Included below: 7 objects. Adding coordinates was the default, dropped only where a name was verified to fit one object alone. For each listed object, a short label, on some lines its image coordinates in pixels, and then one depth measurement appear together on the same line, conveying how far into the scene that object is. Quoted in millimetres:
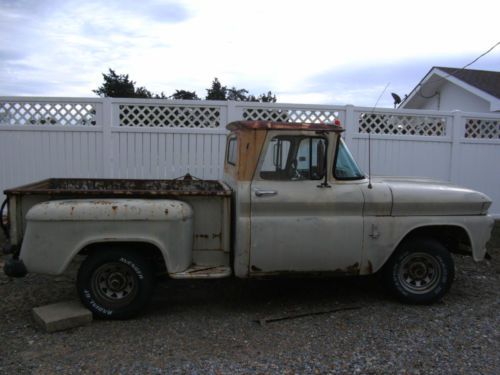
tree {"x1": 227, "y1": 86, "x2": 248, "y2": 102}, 22766
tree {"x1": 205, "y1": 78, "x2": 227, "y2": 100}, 23312
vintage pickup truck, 4184
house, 13500
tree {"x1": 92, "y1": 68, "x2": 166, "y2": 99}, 22500
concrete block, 4137
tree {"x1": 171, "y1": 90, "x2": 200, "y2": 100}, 22828
